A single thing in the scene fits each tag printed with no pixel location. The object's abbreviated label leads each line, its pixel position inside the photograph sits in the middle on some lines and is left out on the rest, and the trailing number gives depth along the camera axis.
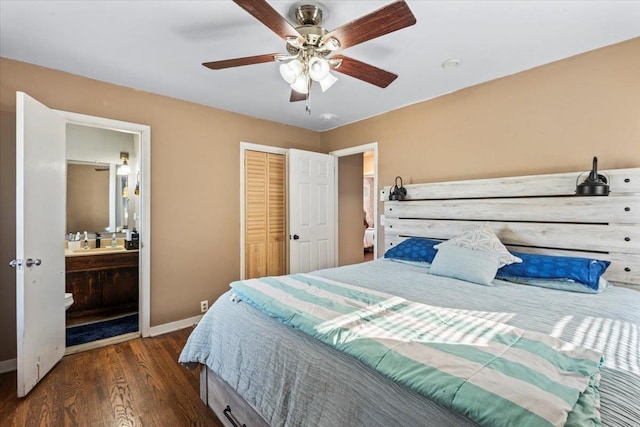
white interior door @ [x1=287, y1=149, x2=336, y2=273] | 3.95
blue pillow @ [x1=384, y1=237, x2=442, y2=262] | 2.80
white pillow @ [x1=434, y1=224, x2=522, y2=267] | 2.28
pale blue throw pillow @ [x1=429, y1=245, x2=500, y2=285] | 2.18
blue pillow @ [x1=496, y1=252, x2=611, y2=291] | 1.98
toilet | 2.91
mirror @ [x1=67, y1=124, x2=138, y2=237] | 3.86
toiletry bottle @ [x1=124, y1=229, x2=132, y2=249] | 3.81
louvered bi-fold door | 3.88
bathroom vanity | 3.46
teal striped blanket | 0.78
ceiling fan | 1.41
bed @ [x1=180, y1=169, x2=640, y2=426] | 0.99
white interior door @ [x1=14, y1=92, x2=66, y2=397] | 2.06
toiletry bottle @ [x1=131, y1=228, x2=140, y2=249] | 3.81
